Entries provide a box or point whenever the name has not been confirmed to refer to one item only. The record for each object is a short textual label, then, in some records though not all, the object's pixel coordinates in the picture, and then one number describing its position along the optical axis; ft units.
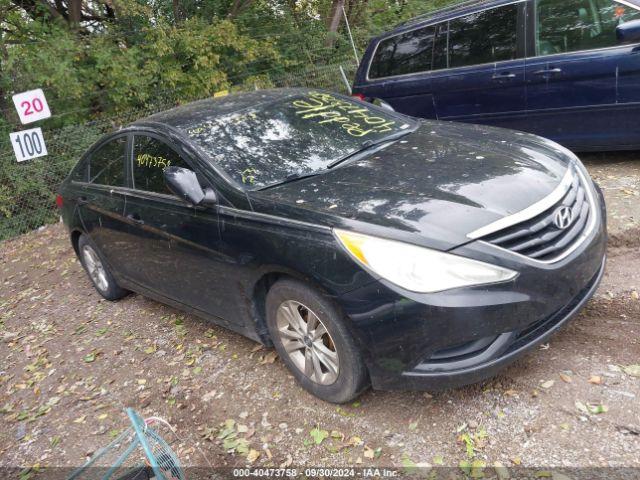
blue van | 16.12
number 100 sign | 26.25
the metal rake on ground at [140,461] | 6.66
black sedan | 8.32
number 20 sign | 26.02
